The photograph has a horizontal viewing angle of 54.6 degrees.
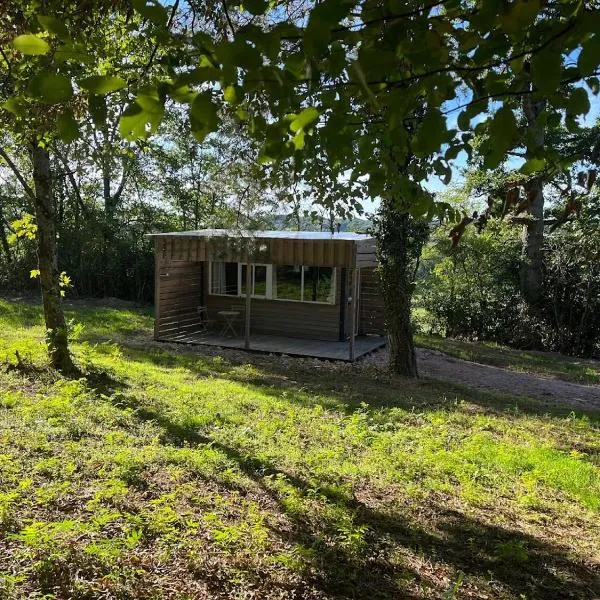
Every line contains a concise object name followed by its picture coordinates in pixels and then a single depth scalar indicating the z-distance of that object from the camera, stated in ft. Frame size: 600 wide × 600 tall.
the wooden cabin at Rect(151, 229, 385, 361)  42.69
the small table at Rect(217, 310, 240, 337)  50.06
